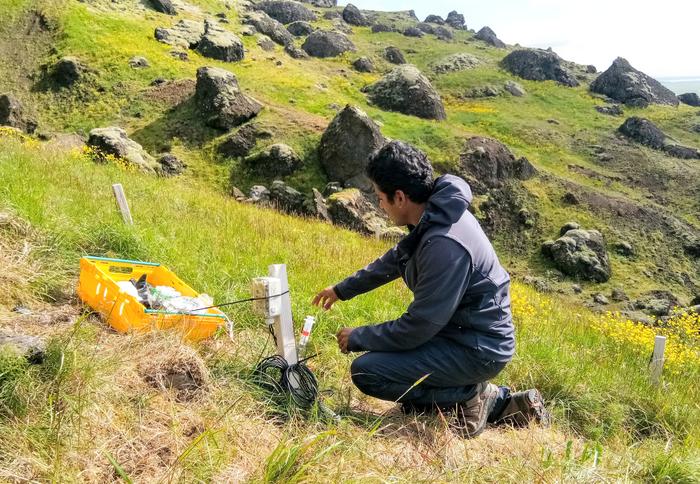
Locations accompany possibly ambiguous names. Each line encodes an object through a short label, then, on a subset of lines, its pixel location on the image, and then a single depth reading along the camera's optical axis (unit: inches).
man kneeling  128.0
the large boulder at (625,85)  2233.0
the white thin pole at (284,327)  137.8
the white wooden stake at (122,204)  247.1
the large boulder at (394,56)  2396.7
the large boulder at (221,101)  1042.1
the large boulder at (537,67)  2396.7
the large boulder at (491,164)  1101.7
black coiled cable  135.1
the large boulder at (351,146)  951.6
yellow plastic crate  148.3
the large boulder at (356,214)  768.9
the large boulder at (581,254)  920.3
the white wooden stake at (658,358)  201.6
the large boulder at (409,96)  1457.9
